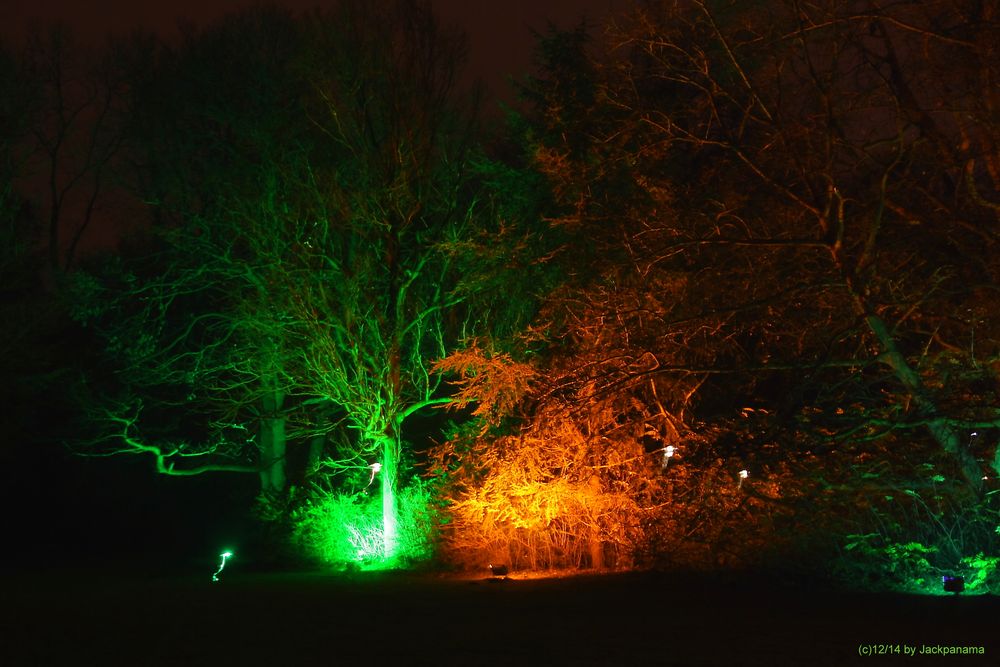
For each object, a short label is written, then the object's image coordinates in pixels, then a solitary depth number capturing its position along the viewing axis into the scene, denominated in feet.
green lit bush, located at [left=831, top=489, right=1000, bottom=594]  38.78
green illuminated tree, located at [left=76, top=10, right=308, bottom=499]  69.62
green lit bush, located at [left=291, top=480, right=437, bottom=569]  60.70
